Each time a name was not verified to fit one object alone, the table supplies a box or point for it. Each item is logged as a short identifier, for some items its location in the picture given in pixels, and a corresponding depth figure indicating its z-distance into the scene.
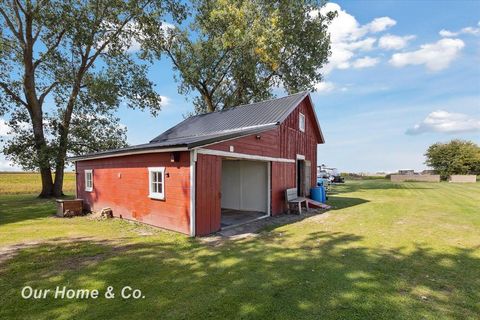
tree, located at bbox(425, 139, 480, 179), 44.09
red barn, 7.63
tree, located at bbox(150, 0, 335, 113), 19.33
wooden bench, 11.36
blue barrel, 14.52
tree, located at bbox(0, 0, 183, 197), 17.75
